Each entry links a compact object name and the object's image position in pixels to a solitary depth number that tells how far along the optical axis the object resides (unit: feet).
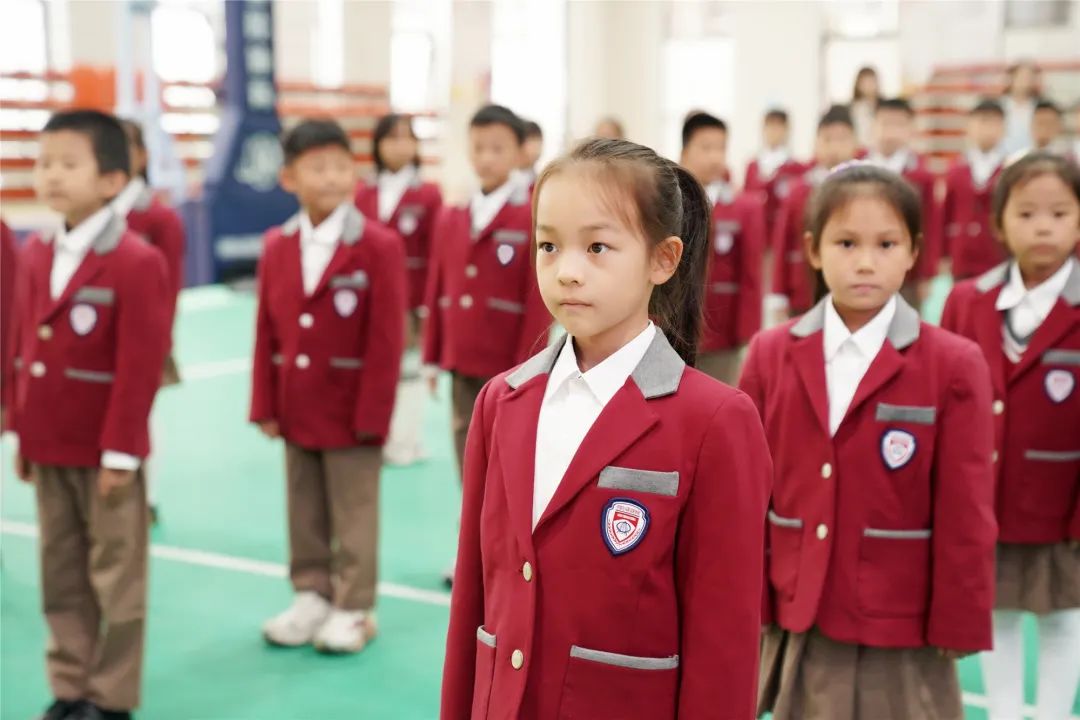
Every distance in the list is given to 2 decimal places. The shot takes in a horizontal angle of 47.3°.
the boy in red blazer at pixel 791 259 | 20.26
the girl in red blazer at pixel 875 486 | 7.01
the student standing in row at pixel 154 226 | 15.29
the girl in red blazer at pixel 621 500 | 4.98
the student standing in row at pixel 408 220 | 18.74
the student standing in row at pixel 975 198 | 23.94
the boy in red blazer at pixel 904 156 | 23.58
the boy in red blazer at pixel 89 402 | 9.69
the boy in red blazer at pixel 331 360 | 11.56
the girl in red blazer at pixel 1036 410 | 8.67
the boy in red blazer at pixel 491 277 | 13.34
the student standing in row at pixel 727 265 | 15.71
